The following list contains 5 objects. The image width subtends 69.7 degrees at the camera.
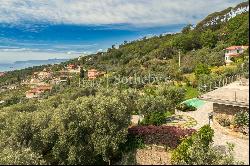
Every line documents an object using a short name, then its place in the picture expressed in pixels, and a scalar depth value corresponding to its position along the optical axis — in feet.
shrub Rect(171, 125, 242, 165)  16.73
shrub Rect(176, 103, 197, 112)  53.64
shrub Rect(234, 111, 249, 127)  32.21
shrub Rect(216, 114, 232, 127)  36.56
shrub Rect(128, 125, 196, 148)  34.53
